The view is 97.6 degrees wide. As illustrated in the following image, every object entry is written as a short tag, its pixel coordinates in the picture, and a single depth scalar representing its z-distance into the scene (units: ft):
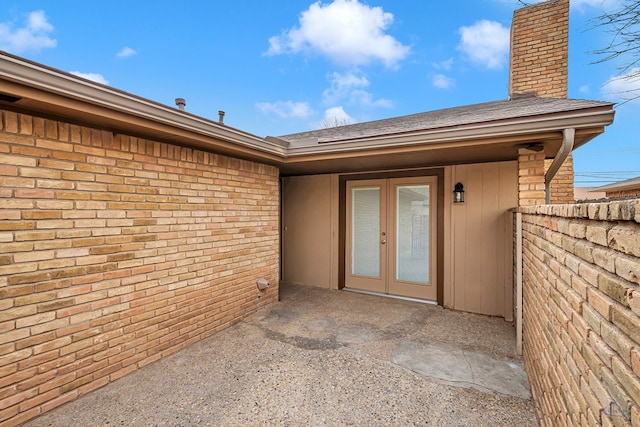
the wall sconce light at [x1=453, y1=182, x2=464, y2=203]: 15.53
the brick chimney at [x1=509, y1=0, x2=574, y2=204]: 17.84
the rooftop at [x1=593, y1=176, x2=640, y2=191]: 24.68
